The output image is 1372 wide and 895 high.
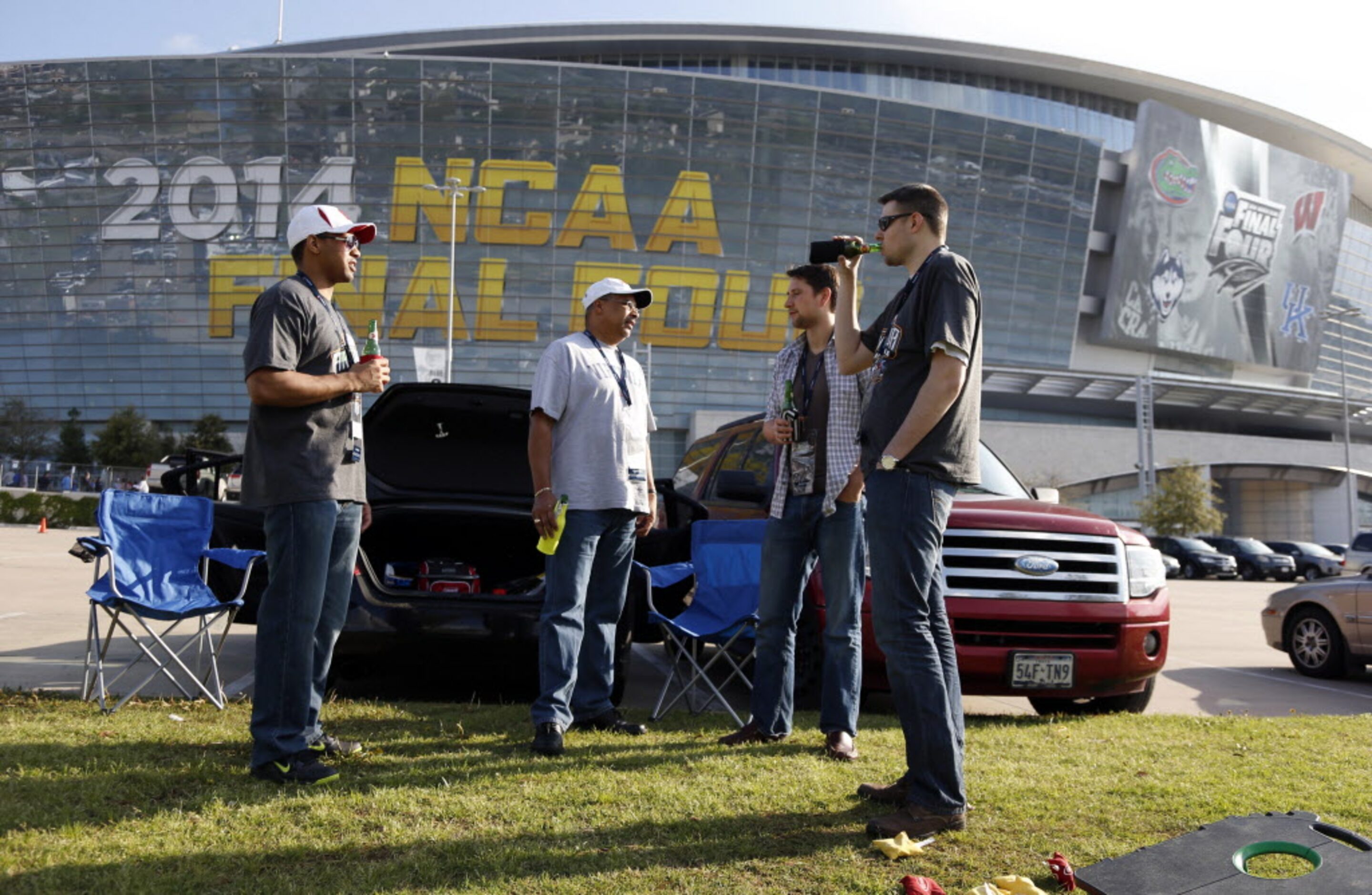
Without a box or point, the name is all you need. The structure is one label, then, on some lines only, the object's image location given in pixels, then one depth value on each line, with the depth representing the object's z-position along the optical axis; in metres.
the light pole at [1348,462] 47.30
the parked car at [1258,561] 34.62
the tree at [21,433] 51.62
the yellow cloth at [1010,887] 2.68
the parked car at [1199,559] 33.00
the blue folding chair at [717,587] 5.30
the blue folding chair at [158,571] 4.97
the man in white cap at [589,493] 4.43
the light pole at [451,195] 38.78
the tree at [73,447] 52.41
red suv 5.43
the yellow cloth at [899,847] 3.04
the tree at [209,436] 50.12
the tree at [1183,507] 44.34
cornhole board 2.53
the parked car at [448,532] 5.08
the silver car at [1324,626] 8.62
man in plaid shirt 4.40
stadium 51.25
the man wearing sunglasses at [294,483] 3.66
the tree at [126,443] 48.94
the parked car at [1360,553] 27.94
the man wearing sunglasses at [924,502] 3.32
